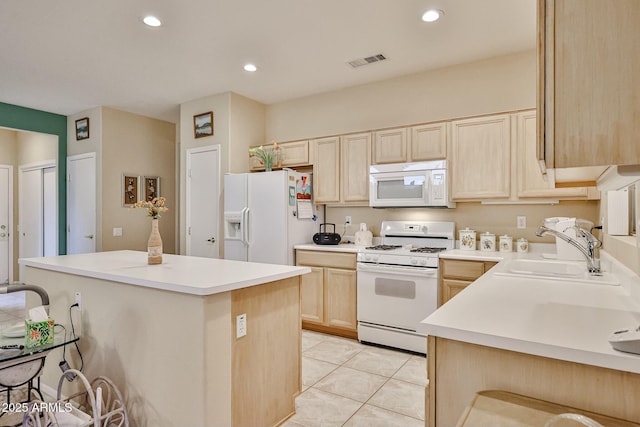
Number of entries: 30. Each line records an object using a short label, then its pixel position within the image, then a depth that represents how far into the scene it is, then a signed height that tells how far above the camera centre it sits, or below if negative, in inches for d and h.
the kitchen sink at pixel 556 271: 74.4 -14.5
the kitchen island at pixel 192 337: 67.1 -26.2
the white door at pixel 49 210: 224.1 +1.1
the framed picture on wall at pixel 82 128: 205.0 +47.7
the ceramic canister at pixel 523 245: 127.6 -12.3
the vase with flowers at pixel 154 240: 94.3 -7.5
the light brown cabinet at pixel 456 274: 116.3 -20.9
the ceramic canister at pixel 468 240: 134.8 -11.0
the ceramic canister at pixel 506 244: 129.7 -12.1
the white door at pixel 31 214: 240.7 -1.5
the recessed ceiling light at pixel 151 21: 110.0 +58.8
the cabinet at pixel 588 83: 30.3 +11.1
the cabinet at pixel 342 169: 151.5 +18.3
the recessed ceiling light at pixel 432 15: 106.0 +58.5
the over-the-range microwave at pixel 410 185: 132.4 +9.8
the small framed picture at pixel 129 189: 207.9 +13.0
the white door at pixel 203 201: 177.9 +5.2
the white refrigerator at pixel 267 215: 151.9 -1.8
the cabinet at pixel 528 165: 118.0 +14.9
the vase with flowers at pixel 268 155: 171.2 +27.1
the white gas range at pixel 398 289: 122.9 -27.8
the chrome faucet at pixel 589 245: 79.8 -7.8
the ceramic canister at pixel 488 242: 132.1 -11.6
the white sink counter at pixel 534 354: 35.9 -15.4
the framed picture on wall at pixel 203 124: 179.3 +43.8
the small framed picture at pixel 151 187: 218.2 +15.2
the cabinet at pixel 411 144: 135.0 +26.1
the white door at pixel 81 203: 201.2 +4.8
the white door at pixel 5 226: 251.6 -9.9
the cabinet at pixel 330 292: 141.0 -32.9
